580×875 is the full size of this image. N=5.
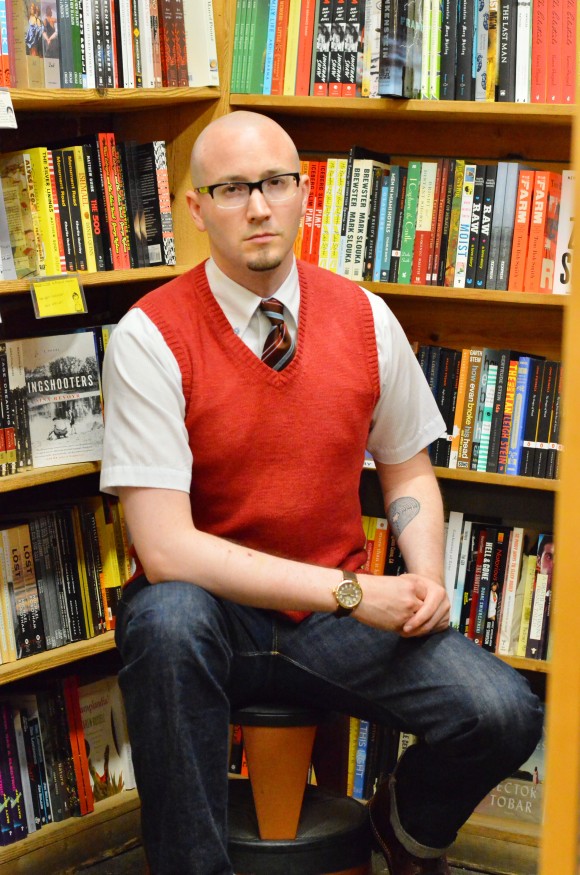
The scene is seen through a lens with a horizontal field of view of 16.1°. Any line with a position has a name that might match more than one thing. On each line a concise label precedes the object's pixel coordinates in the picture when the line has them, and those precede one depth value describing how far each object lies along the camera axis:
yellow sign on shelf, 3.08
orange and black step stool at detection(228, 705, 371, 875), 2.87
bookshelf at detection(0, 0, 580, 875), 3.23
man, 2.77
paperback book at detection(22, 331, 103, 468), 3.16
